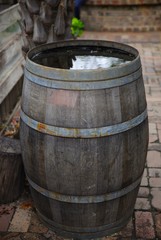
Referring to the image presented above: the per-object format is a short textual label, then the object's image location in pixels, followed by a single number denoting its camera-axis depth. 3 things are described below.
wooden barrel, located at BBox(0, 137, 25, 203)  2.85
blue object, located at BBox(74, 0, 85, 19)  9.02
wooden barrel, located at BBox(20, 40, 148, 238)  2.12
